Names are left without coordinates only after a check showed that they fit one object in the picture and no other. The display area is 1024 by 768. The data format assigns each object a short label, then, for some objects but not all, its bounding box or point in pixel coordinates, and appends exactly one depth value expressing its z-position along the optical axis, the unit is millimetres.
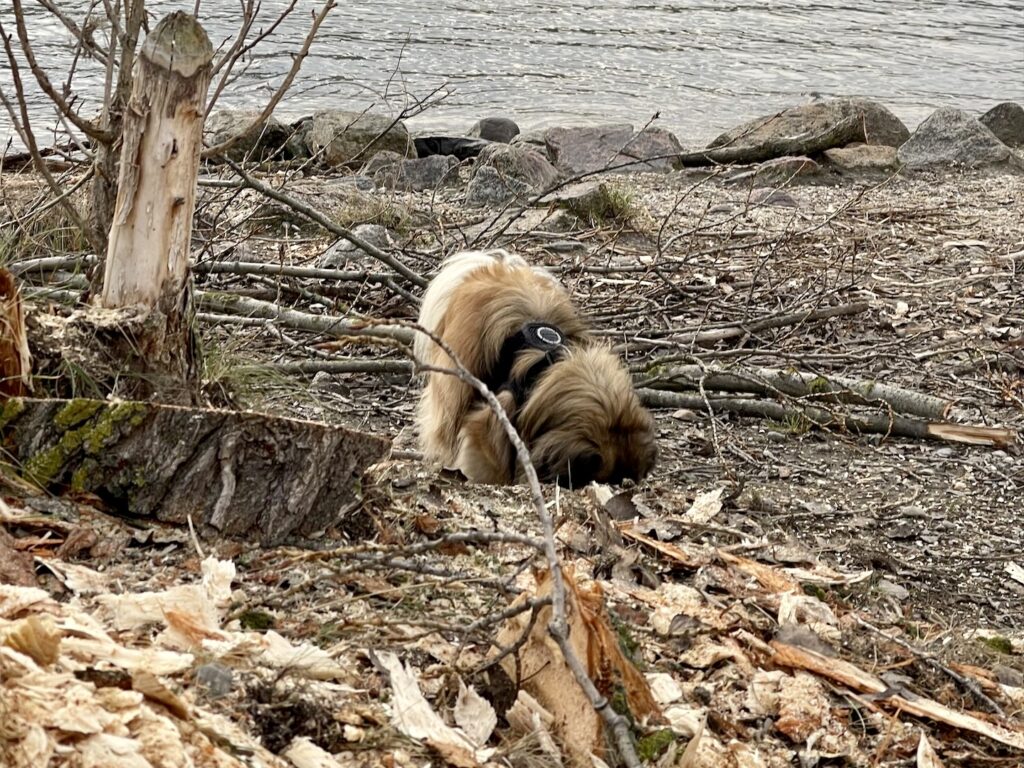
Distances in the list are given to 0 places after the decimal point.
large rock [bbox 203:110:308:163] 12641
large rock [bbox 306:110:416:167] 12773
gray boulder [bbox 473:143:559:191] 11484
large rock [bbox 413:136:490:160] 13500
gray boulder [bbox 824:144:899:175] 13242
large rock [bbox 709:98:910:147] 13484
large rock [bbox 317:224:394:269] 8125
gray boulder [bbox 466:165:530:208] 11023
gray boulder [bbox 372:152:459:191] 11641
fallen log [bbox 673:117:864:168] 13258
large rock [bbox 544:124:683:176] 13094
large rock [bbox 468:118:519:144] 14789
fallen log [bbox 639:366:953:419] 6680
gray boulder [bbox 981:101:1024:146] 15297
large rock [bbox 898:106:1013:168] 13492
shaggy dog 5816
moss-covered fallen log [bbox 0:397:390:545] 3768
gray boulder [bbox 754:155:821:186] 12680
